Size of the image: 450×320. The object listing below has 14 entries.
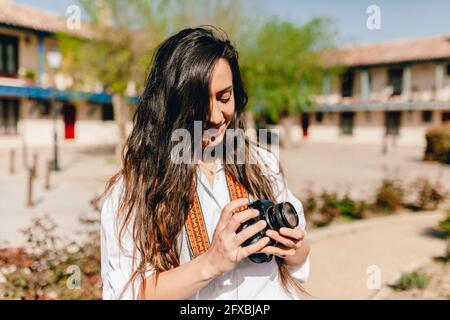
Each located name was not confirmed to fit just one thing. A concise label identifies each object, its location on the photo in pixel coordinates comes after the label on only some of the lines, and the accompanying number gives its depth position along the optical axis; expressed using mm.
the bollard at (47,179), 11196
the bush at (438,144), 17781
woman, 1275
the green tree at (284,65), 21672
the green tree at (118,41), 13555
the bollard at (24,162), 16078
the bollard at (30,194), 9172
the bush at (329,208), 7281
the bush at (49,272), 3814
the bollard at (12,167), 14184
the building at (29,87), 23792
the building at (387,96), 30953
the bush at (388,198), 8156
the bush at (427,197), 8453
